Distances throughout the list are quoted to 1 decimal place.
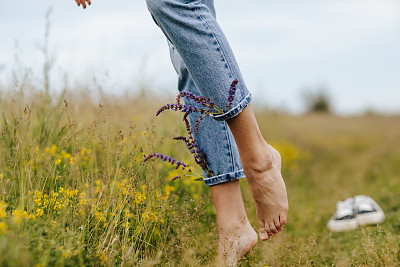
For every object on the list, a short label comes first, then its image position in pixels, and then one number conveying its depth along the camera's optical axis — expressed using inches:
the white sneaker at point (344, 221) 100.0
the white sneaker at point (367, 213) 99.2
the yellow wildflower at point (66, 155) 79.3
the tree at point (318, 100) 877.8
